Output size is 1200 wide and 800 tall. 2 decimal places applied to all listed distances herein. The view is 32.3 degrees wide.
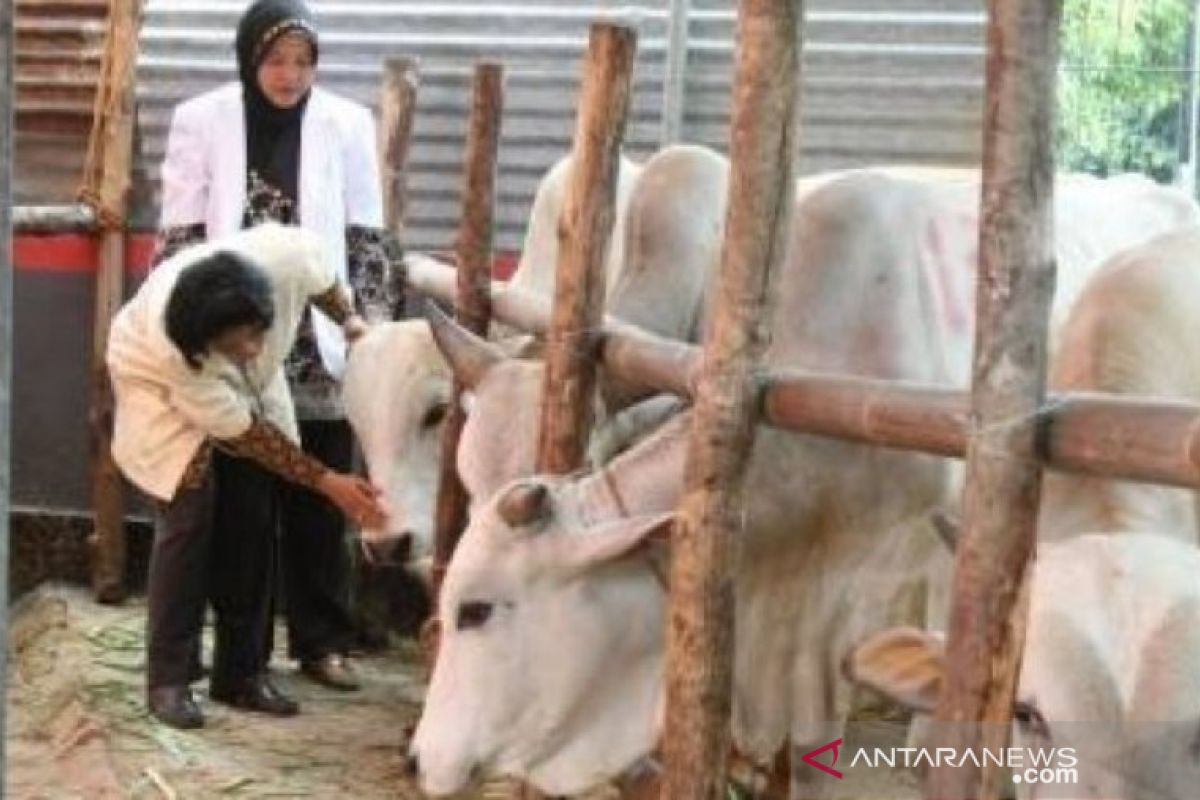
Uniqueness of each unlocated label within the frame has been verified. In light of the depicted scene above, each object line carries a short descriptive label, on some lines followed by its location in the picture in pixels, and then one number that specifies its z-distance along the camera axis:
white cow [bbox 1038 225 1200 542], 2.81
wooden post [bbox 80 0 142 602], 7.11
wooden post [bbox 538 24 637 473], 3.87
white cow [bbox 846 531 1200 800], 2.37
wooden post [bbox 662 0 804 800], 2.93
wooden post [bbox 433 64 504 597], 4.92
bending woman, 5.16
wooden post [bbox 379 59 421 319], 6.86
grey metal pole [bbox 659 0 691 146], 7.17
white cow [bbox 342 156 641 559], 5.39
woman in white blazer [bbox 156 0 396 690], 5.91
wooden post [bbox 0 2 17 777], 2.33
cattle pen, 2.22
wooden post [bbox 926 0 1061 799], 2.21
